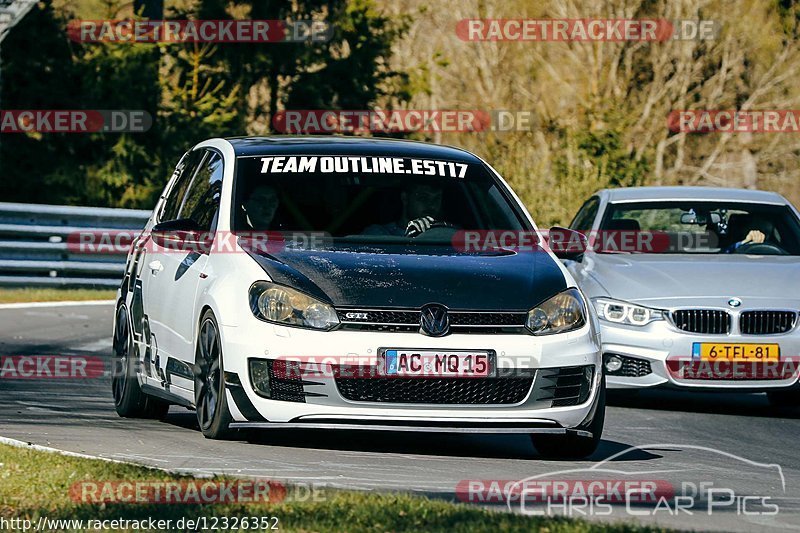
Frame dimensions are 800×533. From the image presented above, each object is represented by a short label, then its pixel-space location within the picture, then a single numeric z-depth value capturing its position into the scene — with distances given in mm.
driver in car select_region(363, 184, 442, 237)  19172
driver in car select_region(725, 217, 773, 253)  27328
